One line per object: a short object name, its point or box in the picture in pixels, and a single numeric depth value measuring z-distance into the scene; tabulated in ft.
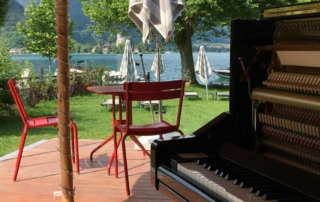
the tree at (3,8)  28.91
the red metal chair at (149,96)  11.32
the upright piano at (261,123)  5.87
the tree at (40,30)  63.87
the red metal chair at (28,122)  12.15
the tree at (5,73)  26.33
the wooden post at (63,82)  5.29
